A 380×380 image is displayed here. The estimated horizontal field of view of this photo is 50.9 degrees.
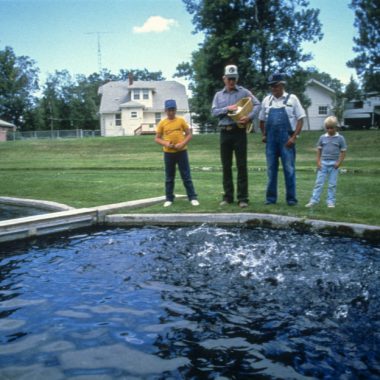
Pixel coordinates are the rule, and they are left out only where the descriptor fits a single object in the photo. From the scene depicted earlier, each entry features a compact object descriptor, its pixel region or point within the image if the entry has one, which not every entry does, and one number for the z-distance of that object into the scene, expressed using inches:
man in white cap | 270.5
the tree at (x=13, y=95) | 2549.2
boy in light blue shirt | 269.7
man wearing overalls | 268.8
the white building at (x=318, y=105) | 1990.7
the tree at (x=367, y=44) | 1422.2
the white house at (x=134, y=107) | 2006.6
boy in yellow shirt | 288.5
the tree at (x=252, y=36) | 1279.5
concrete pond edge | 221.0
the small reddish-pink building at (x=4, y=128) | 1984.7
